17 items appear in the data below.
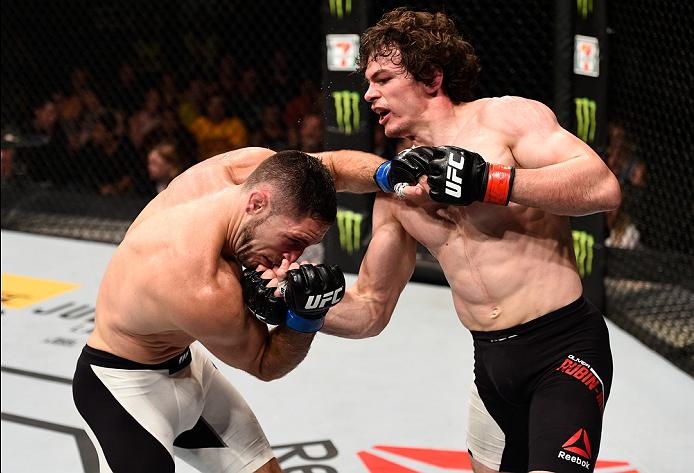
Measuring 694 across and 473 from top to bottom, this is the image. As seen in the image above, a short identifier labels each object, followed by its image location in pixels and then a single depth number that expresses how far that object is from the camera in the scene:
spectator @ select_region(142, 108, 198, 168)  5.96
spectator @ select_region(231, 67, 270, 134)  5.74
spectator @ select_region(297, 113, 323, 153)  5.36
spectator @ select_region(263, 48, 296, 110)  5.74
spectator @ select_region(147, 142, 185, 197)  5.76
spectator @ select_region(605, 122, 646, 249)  4.57
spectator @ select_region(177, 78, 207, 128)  5.91
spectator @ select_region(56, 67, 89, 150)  6.32
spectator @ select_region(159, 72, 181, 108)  6.06
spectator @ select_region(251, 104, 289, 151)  5.64
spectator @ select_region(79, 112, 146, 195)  6.16
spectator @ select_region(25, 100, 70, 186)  6.36
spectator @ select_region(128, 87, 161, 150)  6.03
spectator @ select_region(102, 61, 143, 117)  6.32
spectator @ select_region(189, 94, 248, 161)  5.69
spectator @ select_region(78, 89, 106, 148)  6.29
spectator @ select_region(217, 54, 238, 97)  5.82
